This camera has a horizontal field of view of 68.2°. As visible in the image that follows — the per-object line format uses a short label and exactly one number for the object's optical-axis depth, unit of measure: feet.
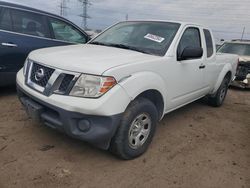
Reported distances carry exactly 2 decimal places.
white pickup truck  6.19
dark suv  11.07
